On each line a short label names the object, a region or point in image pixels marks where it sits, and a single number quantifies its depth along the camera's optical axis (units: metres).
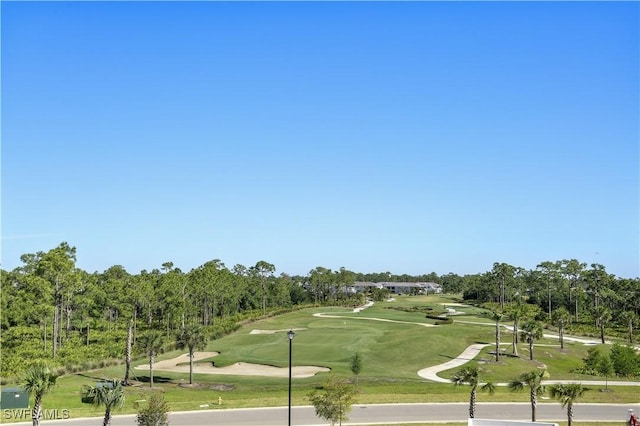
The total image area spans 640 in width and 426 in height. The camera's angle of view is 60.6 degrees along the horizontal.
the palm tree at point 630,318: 88.13
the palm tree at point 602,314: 87.82
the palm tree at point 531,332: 68.75
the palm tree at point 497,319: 66.34
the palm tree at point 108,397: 31.11
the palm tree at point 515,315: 70.94
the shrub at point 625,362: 61.19
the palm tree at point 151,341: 55.31
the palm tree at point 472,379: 35.56
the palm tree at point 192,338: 56.12
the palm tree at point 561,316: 76.56
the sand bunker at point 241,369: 59.22
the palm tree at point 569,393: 34.09
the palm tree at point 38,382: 28.22
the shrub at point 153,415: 30.52
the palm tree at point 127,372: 53.41
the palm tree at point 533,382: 35.38
